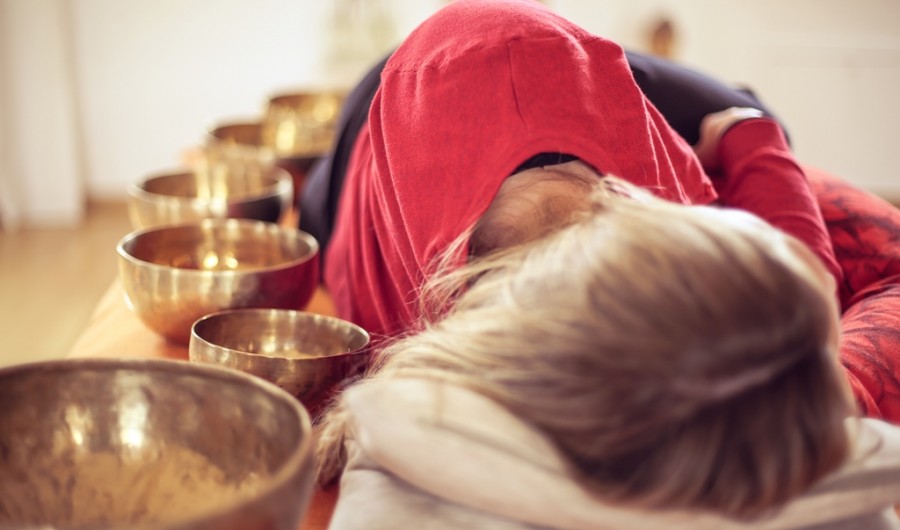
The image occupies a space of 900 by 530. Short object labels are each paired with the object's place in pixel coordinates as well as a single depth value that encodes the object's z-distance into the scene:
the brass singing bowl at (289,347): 1.68
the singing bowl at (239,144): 2.29
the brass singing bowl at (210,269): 1.81
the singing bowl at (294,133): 2.45
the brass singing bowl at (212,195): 2.04
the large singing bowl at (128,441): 1.53
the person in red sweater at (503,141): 1.71
